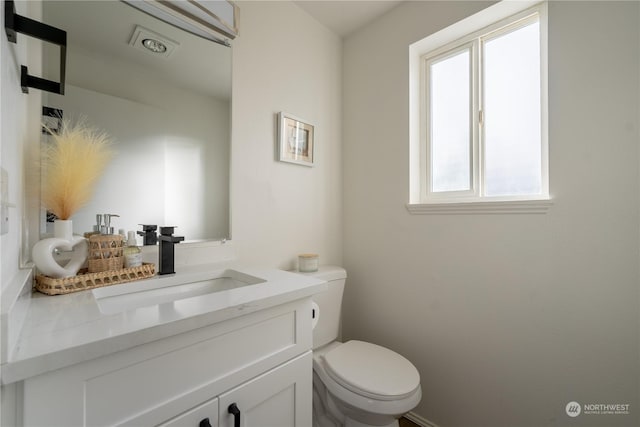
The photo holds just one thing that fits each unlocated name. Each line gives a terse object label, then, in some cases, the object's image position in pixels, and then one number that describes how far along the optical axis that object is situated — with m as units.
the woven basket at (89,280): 0.70
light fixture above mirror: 1.00
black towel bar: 0.55
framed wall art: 1.42
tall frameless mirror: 0.87
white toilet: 1.01
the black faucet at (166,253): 0.95
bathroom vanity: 0.45
